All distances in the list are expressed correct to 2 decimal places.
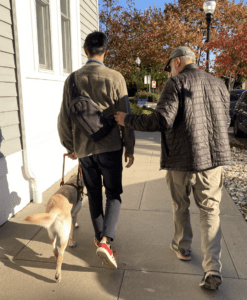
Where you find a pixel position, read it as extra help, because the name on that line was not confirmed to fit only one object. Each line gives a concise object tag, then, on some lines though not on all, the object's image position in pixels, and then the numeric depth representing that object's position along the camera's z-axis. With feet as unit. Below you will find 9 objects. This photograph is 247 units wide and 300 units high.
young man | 8.84
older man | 7.97
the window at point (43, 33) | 17.29
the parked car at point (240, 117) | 34.26
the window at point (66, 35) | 20.70
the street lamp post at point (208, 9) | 36.04
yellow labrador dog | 8.49
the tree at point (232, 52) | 31.83
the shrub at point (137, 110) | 57.20
